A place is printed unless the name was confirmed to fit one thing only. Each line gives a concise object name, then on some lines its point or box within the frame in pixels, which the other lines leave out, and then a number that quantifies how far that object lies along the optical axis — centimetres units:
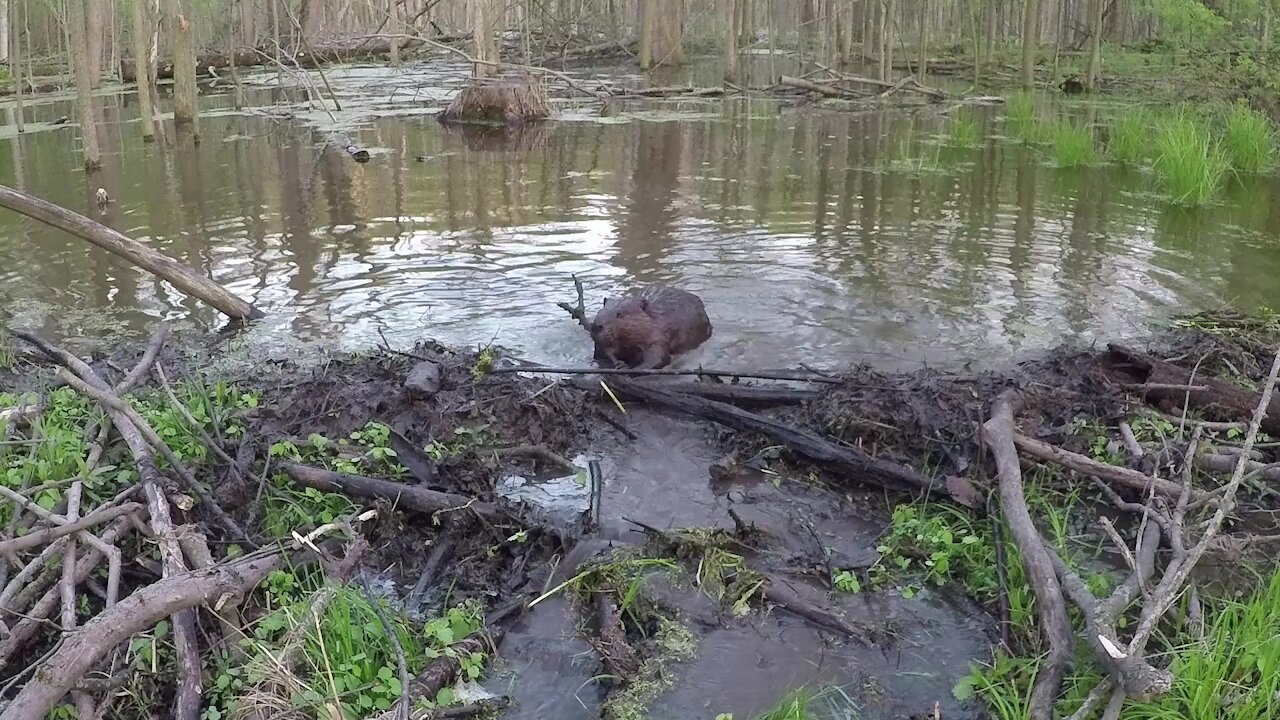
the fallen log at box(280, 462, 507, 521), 401
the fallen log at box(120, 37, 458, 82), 2511
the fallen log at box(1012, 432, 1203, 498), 377
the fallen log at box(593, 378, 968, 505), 434
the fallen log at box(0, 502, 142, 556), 316
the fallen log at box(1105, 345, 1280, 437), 459
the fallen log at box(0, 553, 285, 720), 258
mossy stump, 1730
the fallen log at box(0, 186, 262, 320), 560
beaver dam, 302
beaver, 586
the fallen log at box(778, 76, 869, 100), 2006
